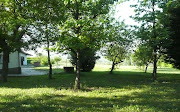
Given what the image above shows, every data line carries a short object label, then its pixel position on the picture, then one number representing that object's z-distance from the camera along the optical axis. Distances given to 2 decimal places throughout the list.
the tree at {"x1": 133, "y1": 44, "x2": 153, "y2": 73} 18.38
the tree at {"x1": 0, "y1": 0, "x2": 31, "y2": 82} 15.90
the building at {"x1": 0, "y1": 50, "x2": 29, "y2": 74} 32.09
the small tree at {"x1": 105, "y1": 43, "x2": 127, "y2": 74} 30.23
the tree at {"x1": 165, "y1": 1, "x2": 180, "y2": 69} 20.58
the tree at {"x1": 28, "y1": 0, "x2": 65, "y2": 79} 17.23
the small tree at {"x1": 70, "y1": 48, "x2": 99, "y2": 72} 32.65
